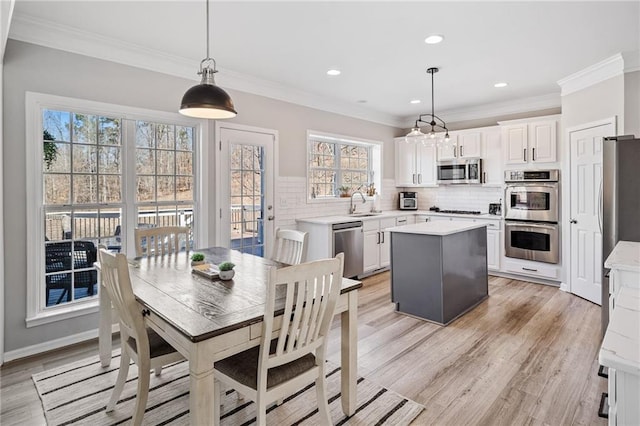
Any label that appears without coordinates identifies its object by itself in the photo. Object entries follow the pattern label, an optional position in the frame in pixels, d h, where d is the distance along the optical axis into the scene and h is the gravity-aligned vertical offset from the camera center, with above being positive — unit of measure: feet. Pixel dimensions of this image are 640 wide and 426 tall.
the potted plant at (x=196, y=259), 8.30 -1.16
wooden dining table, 4.86 -1.62
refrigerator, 8.75 +0.28
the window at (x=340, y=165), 18.10 +2.43
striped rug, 6.84 -4.03
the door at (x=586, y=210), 13.12 -0.14
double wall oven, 15.60 -0.36
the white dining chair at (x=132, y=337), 5.83 -2.26
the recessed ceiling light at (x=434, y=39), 10.21 +4.97
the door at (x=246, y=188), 13.38 +0.84
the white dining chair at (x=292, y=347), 5.24 -2.25
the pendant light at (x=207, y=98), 6.89 +2.20
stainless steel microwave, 18.43 +1.98
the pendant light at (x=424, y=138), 12.17 +2.45
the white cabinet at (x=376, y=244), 17.31 -1.79
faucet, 19.16 +0.03
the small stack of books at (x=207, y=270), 7.28 -1.31
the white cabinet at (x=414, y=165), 20.53 +2.60
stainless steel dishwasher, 15.67 -1.63
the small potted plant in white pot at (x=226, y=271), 7.12 -1.24
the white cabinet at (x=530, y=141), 15.79 +3.07
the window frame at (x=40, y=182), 9.37 +0.79
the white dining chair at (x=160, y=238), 9.66 -0.81
